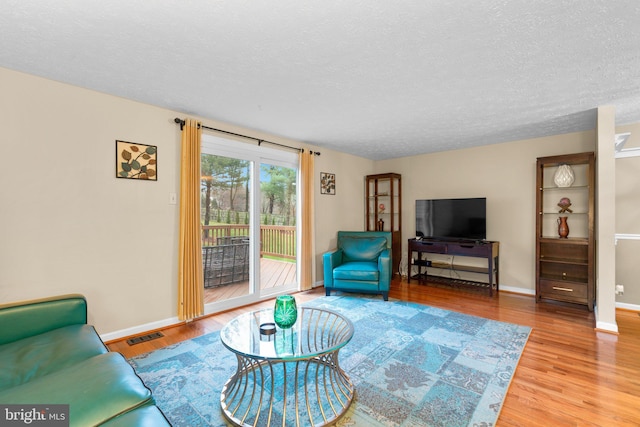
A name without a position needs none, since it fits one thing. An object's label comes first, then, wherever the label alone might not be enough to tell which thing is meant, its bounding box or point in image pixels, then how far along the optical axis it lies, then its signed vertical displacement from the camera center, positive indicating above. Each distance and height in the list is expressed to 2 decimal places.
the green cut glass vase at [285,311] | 2.02 -0.68
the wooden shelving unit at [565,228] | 3.67 -0.20
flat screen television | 4.56 -0.08
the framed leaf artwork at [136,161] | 2.84 +0.52
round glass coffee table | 1.71 -1.12
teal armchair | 4.08 -0.76
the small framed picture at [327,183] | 4.99 +0.52
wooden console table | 4.34 -0.63
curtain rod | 3.20 +1.00
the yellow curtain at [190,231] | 3.21 -0.20
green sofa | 1.13 -0.75
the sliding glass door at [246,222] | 3.60 -0.12
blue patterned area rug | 1.80 -1.22
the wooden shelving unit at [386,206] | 5.53 +0.14
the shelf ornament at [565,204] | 3.96 +0.13
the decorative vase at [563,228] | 3.89 -0.19
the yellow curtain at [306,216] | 4.55 -0.05
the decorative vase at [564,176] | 3.85 +0.49
